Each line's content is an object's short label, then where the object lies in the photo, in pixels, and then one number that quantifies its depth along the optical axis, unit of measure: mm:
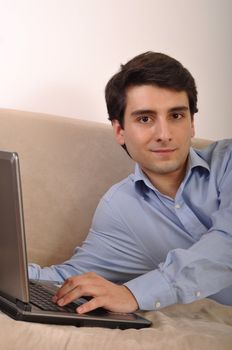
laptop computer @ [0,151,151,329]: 1068
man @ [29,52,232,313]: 1432
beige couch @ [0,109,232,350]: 1530
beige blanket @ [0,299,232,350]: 1066
